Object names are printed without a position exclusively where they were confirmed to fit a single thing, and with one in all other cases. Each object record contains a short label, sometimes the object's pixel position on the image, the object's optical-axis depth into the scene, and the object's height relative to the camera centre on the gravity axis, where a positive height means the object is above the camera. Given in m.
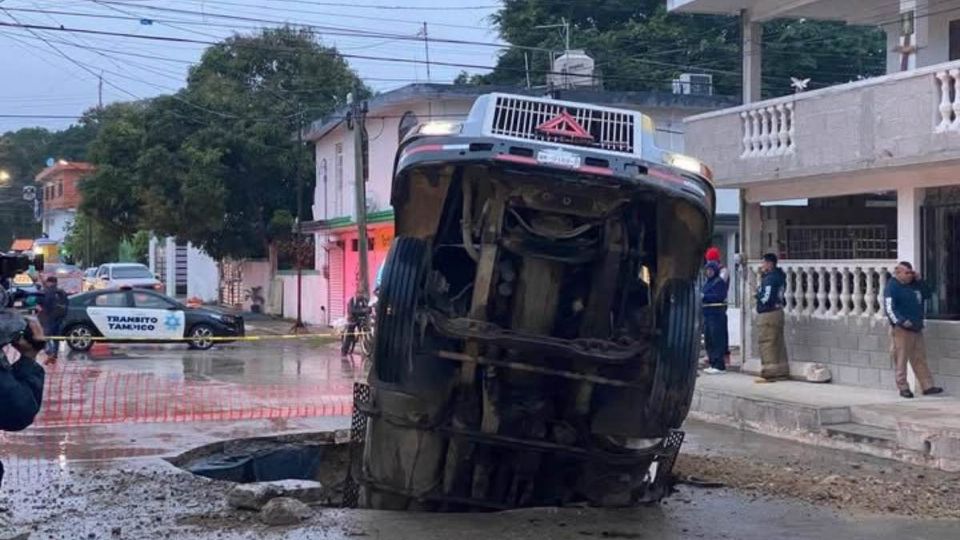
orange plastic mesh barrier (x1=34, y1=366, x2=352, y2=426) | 14.06 -1.53
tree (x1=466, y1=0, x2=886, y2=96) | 38.50 +7.44
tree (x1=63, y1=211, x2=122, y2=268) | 64.94 +2.09
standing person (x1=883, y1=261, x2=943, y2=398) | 13.07 -0.46
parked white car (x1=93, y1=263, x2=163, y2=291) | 39.28 +0.23
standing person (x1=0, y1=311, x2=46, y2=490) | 5.11 -0.39
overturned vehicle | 7.02 -0.01
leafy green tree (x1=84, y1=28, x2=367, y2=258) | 36.00 +3.59
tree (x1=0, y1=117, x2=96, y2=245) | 81.44 +9.01
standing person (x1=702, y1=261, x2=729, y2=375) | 16.88 -0.60
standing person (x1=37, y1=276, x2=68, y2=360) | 21.98 -0.47
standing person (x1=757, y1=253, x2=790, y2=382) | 15.35 -0.54
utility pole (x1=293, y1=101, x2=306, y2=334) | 32.19 +1.44
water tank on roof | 29.47 +5.30
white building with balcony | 13.52 +1.29
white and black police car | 24.27 -0.75
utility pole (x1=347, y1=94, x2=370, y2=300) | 26.28 +2.22
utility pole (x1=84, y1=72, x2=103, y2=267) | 64.14 +2.11
